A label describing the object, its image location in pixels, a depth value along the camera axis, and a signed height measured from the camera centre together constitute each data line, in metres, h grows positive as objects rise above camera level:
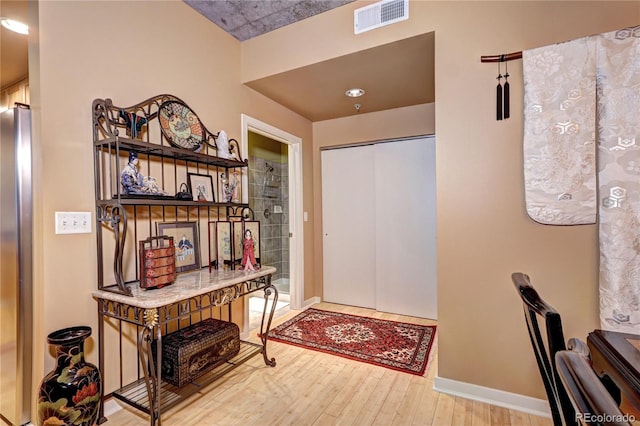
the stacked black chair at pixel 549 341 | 0.72 -0.35
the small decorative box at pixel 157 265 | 1.62 -0.29
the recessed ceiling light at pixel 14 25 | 1.69 +1.08
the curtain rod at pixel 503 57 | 1.75 +0.89
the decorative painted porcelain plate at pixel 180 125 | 2.05 +0.62
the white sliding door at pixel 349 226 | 3.65 -0.19
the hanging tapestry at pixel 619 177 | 1.50 +0.15
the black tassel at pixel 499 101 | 1.79 +0.64
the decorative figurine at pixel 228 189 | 2.42 +0.19
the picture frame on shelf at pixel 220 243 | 2.27 -0.24
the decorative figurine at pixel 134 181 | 1.69 +0.18
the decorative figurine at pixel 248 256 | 2.22 -0.32
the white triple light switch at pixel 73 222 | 1.56 -0.05
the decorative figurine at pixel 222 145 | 2.37 +0.52
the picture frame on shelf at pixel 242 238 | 2.31 -0.20
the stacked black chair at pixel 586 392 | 0.41 -0.28
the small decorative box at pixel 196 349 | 1.78 -0.85
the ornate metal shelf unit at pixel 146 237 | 1.58 -0.18
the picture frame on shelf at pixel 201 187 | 2.24 +0.20
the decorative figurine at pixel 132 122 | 1.82 +0.55
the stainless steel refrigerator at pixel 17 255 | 1.53 -0.21
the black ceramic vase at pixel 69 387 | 1.37 -0.81
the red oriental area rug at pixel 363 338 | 2.39 -1.16
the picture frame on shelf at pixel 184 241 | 1.98 -0.20
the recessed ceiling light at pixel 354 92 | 2.90 +1.15
